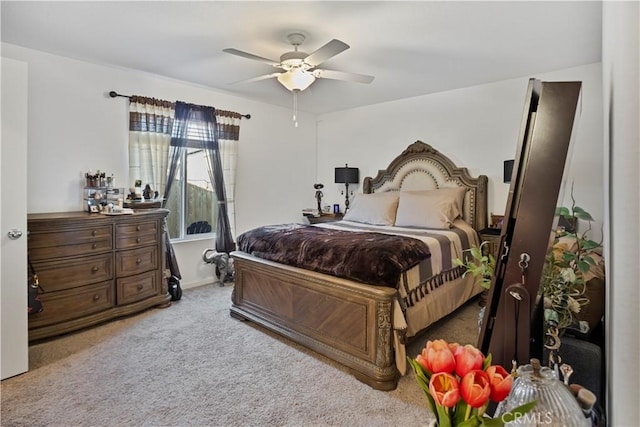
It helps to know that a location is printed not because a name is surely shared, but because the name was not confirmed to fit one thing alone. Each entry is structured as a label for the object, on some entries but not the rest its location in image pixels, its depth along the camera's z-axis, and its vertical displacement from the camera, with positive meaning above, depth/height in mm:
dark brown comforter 2350 -334
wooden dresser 2834 -522
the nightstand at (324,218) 5199 -159
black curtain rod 3607 +1183
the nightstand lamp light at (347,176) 5277 +479
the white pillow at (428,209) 3822 -22
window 4309 +146
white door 2211 -67
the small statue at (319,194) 5818 +226
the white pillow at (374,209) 4258 -22
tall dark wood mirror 800 -35
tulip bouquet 624 -328
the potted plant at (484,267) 1104 -191
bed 2301 -666
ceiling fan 2687 +1121
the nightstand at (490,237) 3737 -331
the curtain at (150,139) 3770 +764
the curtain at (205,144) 4121 +785
